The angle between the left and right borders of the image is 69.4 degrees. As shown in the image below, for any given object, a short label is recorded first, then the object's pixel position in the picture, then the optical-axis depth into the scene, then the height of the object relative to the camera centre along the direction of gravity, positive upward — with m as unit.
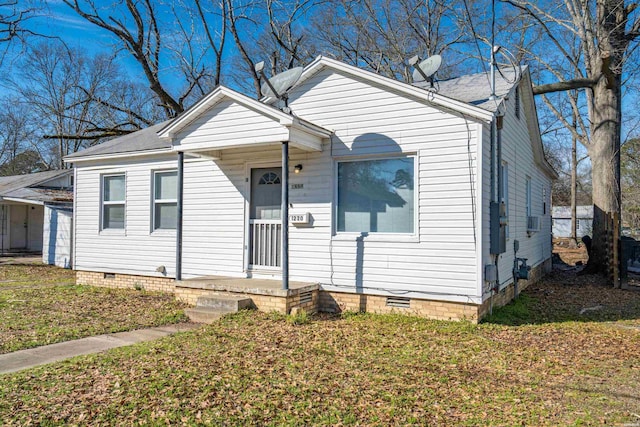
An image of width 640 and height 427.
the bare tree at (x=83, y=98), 27.38 +8.28
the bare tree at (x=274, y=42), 21.61 +9.41
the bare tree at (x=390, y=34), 21.83 +9.56
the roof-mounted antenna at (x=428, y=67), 7.72 +2.74
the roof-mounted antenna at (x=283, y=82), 7.83 +2.50
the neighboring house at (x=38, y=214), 16.34 +0.46
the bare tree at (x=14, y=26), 12.79 +5.53
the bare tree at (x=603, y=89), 12.63 +3.93
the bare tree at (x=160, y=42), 19.97 +8.71
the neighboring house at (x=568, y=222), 30.88 +0.48
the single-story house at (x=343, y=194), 7.07 +0.58
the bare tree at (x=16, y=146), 36.03 +6.42
